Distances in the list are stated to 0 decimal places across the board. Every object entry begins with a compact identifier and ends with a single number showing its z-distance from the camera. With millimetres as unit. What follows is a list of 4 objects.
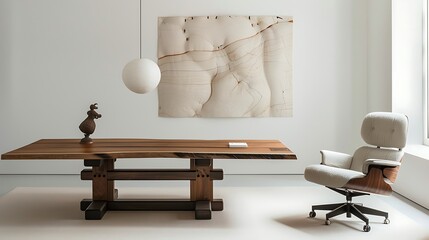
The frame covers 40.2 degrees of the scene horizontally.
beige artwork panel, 7262
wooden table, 4762
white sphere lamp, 4355
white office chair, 4488
